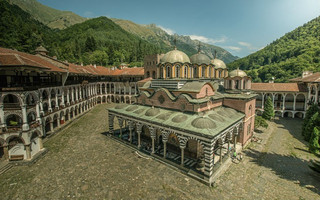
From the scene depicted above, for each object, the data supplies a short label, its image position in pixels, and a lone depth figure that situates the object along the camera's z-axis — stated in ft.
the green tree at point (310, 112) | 91.93
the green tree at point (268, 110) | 107.86
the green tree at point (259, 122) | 91.85
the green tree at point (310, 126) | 79.10
